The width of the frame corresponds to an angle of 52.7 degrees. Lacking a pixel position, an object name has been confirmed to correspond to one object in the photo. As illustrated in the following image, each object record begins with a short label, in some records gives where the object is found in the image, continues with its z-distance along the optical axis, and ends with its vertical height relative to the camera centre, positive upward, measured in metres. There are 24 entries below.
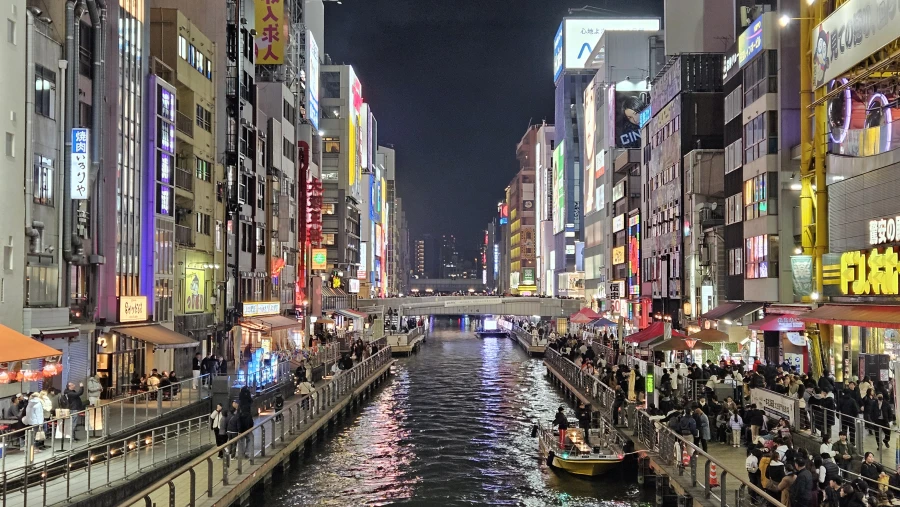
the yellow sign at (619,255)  92.69 +3.41
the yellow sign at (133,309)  40.22 -0.88
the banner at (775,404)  28.48 -3.89
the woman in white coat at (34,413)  25.22 -3.43
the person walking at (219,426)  28.22 -4.29
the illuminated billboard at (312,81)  99.99 +23.60
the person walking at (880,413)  25.97 -3.66
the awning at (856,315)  31.25 -1.08
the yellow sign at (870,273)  32.94 +0.54
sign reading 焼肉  35.22 +4.88
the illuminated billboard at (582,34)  155.00 +43.98
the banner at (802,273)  40.41 +0.61
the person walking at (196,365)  44.17 -3.98
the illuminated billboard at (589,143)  118.31 +19.14
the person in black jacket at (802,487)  18.72 -4.14
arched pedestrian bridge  118.00 -2.36
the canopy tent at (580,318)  72.02 -2.50
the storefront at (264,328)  61.47 -2.73
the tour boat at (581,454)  30.17 -5.64
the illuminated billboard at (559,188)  149.62 +16.89
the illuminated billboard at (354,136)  131.25 +22.69
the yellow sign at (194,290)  51.28 -0.06
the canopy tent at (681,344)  41.69 -2.65
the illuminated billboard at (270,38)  76.62 +21.30
